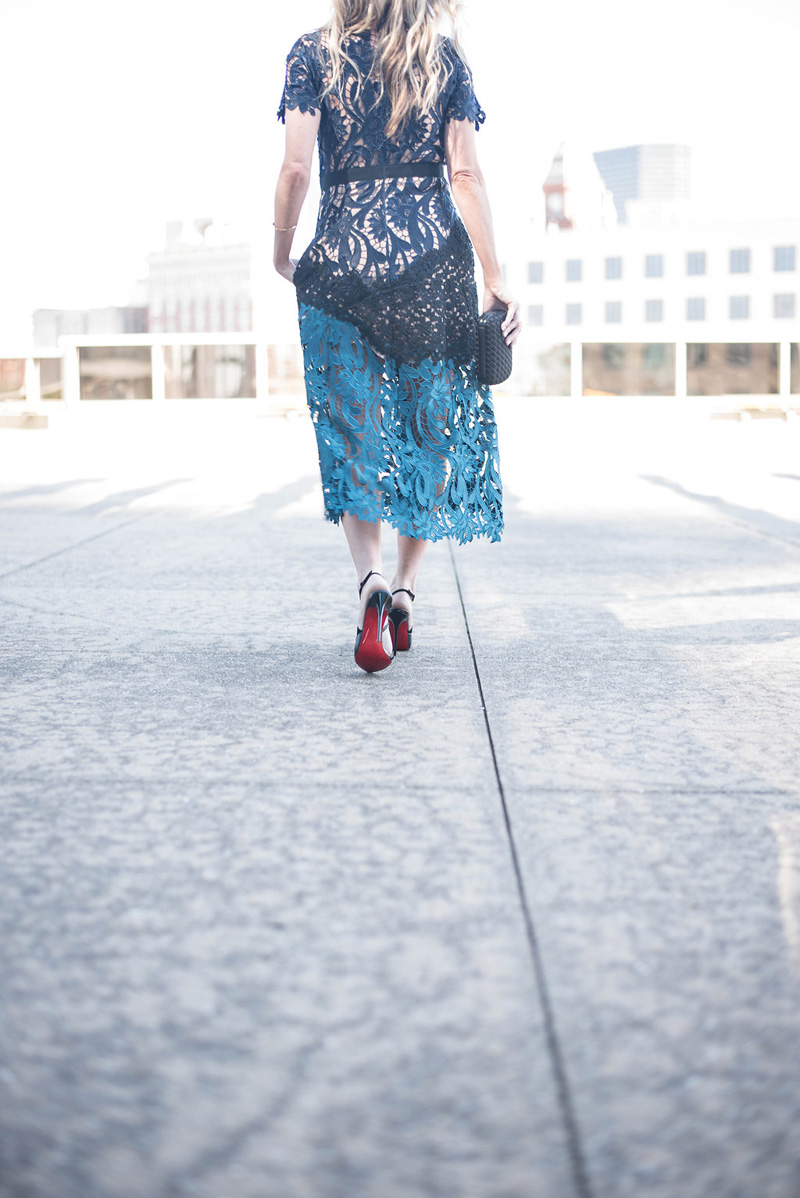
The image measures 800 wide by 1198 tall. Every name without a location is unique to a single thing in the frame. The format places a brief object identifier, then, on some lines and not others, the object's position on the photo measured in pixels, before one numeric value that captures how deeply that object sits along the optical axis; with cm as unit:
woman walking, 254
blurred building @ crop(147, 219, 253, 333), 11088
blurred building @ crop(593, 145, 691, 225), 8538
